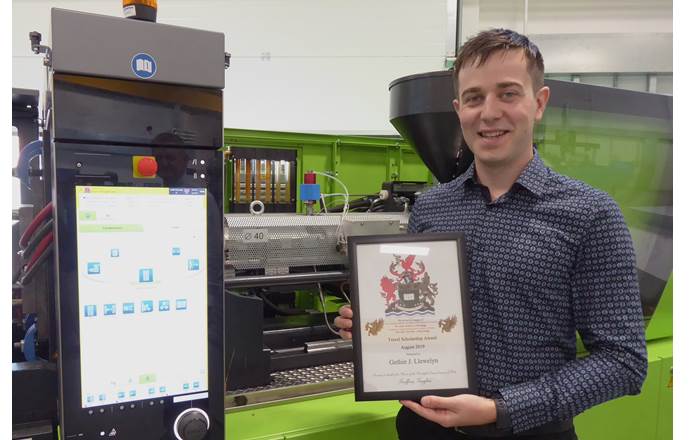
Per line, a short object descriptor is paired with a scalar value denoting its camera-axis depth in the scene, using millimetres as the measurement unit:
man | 888
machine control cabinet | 850
